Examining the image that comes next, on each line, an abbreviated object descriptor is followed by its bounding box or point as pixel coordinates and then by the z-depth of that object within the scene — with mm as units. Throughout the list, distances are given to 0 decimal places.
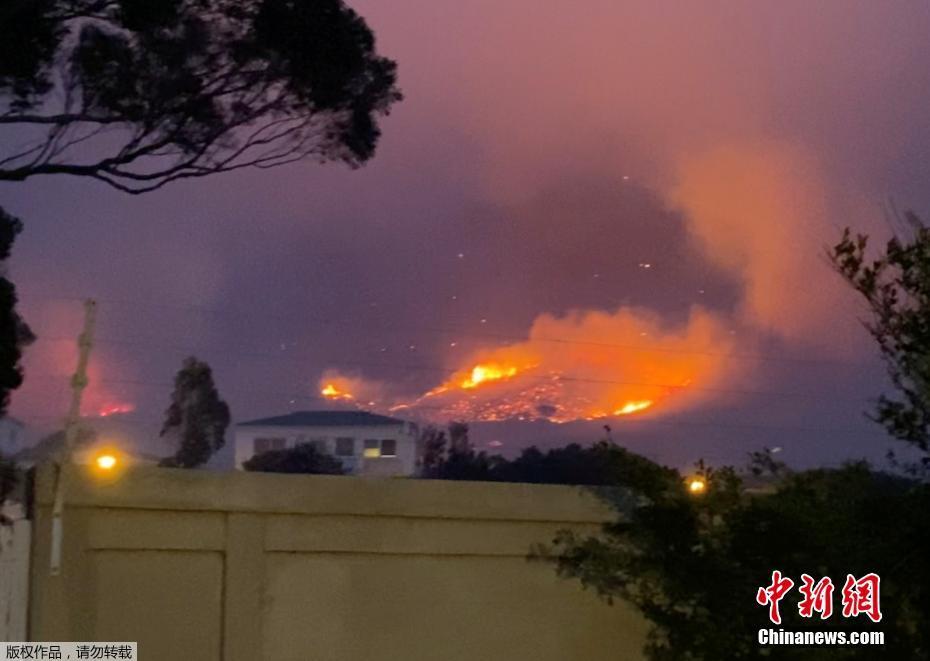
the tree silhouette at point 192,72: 12398
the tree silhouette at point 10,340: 13500
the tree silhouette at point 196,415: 26547
